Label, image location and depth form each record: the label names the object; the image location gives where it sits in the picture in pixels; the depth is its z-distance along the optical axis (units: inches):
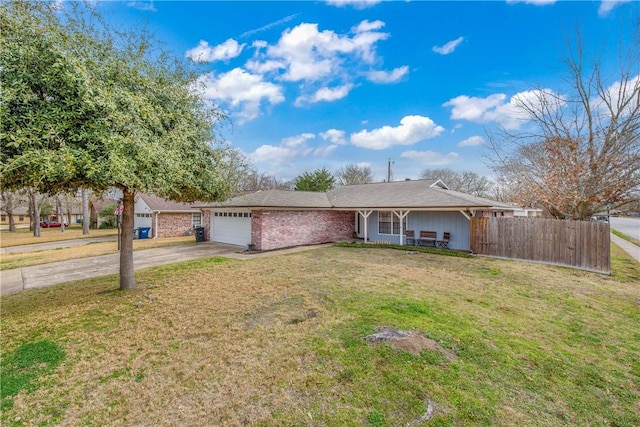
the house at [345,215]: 555.2
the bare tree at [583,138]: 377.1
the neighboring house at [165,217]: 816.9
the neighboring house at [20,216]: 2001.7
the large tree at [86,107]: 175.0
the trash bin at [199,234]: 705.0
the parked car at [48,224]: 1365.7
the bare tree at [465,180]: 1620.3
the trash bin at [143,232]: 801.6
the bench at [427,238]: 585.9
